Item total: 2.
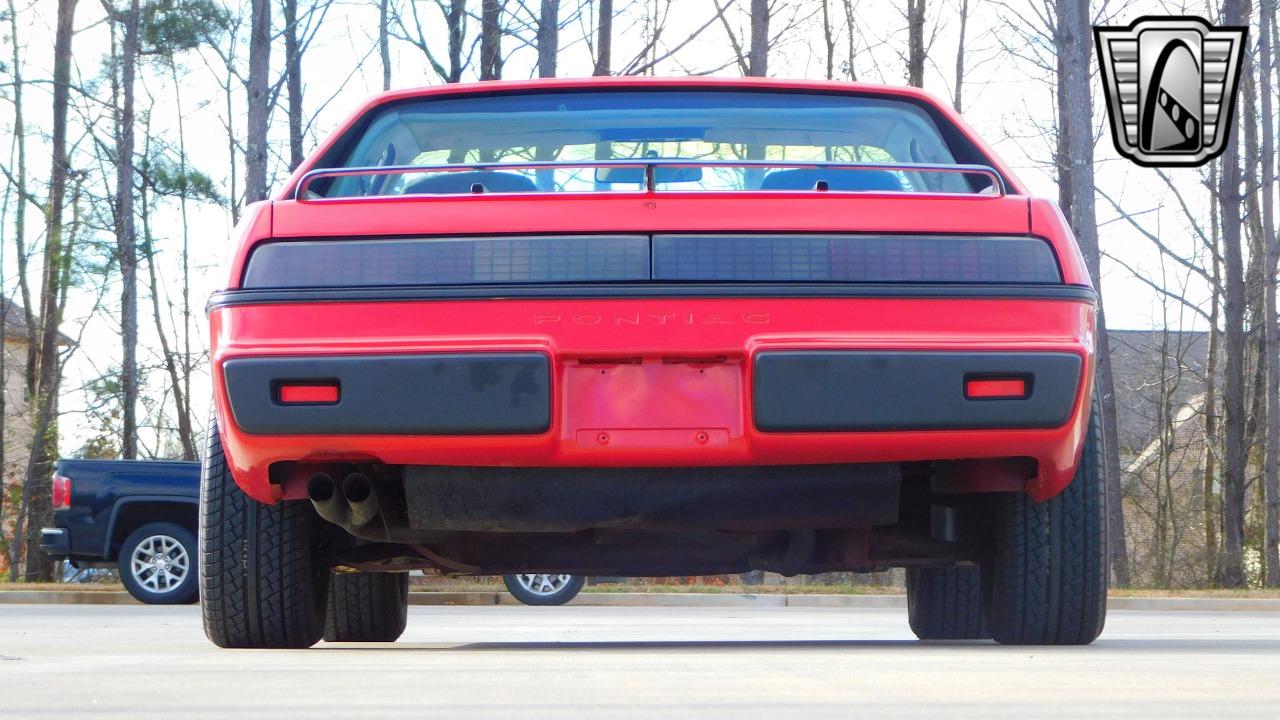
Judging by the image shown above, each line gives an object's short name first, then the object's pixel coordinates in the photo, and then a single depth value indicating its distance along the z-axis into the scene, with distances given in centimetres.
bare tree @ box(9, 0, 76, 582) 2503
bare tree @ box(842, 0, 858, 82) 2556
